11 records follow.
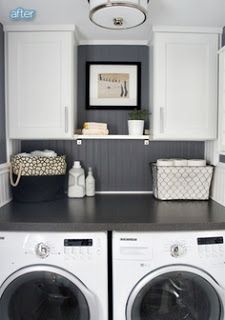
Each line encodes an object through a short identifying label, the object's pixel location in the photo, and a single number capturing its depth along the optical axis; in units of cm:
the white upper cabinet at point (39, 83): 189
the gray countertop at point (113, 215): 149
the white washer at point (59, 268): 148
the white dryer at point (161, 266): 148
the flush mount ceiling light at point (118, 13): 137
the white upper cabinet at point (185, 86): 191
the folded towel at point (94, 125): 204
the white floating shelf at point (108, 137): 198
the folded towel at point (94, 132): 201
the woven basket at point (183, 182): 198
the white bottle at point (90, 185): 216
